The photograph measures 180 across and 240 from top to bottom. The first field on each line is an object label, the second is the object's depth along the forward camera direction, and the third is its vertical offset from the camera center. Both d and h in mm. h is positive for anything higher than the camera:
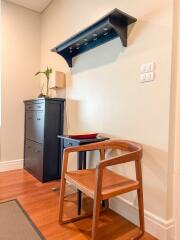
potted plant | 2867 +564
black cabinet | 2564 -330
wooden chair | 1220 -506
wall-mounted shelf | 1661 +764
